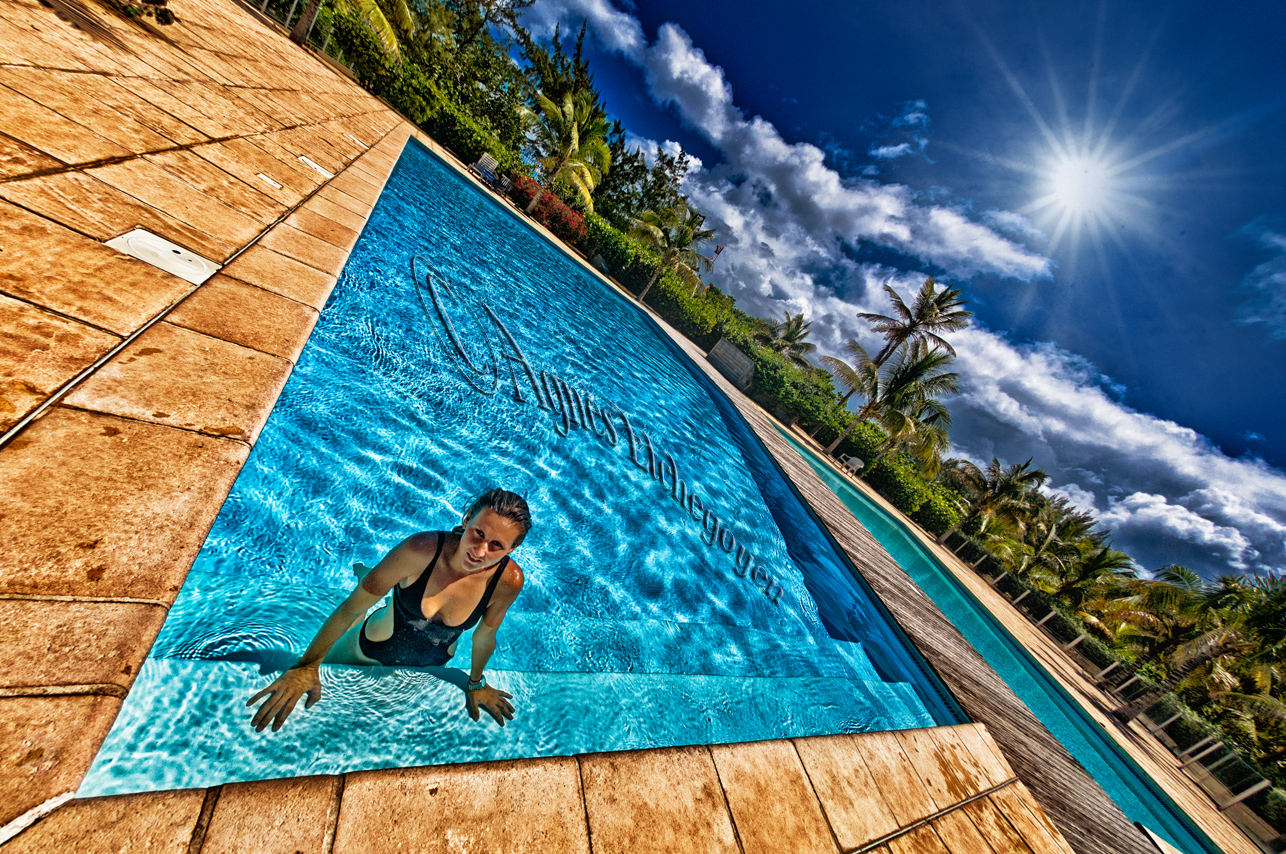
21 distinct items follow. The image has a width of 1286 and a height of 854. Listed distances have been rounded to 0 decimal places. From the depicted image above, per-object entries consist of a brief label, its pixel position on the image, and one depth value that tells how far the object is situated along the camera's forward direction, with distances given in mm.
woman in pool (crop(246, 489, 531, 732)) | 2119
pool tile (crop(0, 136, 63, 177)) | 2406
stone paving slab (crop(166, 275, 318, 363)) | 2445
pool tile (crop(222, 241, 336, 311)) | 3068
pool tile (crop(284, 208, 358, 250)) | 4184
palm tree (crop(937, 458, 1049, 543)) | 24438
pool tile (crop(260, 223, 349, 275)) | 3623
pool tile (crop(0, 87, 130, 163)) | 2736
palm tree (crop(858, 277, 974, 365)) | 19812
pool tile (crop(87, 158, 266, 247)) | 2969
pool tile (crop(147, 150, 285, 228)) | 3537
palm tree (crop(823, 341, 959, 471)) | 19344
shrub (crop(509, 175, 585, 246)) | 19312
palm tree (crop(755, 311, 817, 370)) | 40500
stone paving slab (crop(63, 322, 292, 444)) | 1848
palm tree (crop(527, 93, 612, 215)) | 19562
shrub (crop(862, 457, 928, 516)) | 19281
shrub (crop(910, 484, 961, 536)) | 19312
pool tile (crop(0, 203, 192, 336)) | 1966
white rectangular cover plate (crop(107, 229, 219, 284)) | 2518
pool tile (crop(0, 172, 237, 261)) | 2352
